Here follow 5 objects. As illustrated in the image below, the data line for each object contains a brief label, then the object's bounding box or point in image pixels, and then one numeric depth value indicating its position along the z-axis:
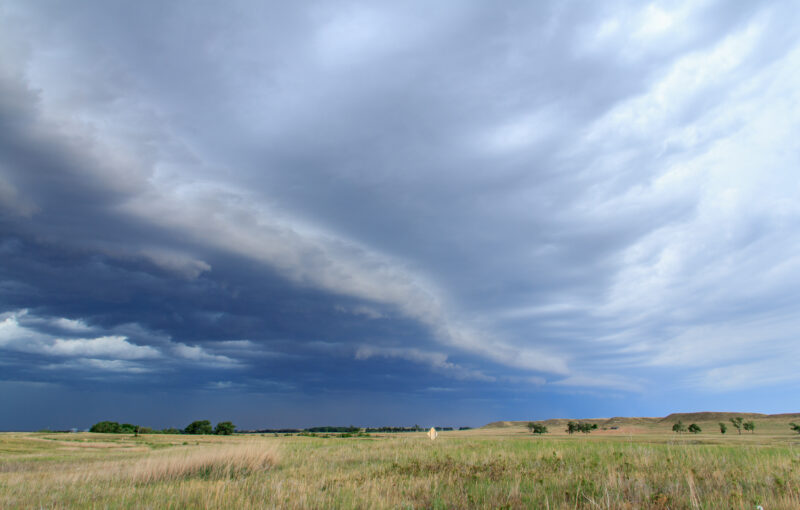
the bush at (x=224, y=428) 179.06
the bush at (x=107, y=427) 157.40
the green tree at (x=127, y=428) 152.88
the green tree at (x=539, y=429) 125.80
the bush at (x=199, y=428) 178.20
